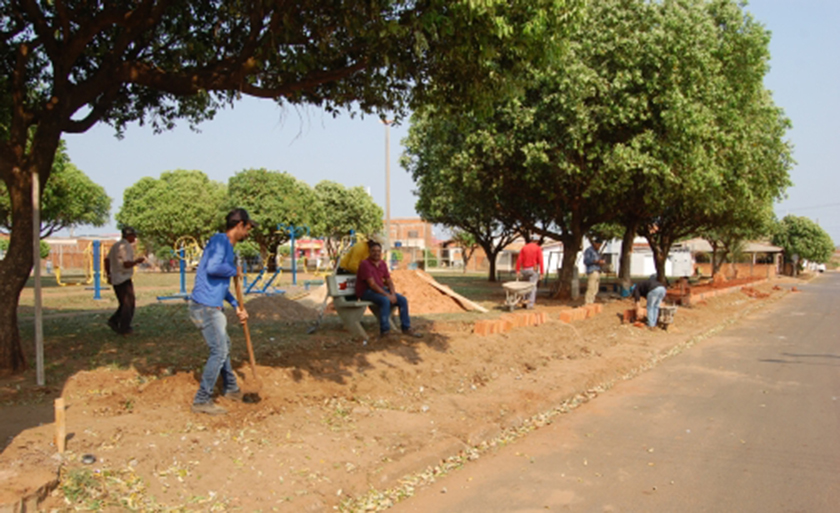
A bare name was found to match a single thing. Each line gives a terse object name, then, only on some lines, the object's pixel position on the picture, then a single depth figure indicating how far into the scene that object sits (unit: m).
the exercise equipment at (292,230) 18.58
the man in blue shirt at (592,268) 16.28
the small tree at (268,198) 40.59
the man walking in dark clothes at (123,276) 8.95
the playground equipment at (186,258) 15.94
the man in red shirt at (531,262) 15.02
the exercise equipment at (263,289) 17.33
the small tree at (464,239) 53.59
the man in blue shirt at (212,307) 5.59
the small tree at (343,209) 48.59
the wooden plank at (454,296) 14.95
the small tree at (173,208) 44.22
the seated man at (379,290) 9.11
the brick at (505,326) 10.67
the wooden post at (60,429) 4.35
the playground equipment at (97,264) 17.33
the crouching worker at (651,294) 13.62
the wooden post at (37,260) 5.80
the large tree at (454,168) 15.63
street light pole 27.63
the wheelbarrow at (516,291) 14.72
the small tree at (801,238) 64.19
